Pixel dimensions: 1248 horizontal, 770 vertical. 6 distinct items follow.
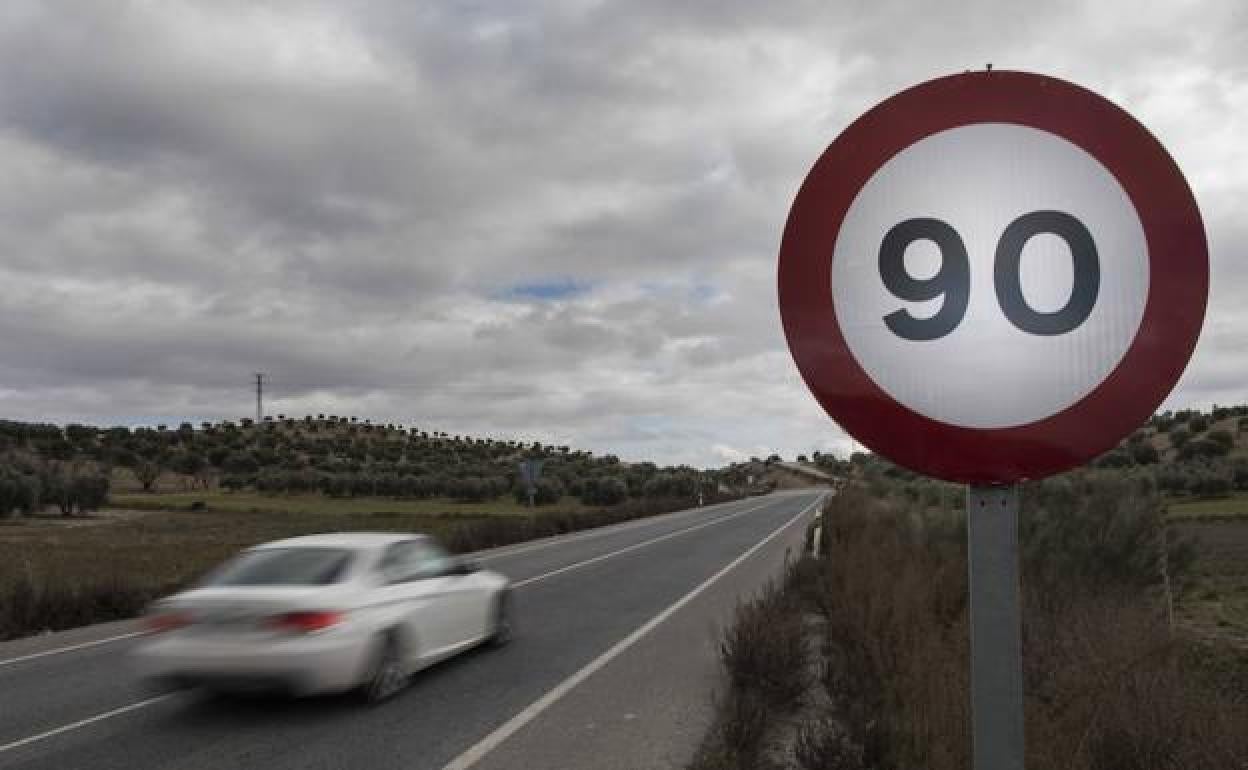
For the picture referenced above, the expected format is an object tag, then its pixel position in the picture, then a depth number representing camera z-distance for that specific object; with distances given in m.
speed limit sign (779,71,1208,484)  1.54
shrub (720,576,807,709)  8.30
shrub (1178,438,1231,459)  59.94
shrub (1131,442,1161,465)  59.72
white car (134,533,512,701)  8.21
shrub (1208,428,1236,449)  60.25
